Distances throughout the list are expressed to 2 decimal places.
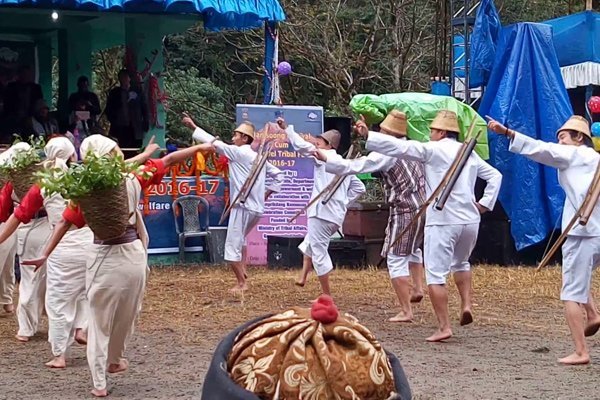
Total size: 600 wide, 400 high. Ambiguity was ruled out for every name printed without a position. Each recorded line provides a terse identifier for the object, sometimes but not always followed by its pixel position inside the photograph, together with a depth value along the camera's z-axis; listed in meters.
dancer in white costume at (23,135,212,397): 7.09
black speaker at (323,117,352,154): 16.75
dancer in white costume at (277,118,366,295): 11.13
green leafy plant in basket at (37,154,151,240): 6.82
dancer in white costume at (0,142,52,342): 9.26
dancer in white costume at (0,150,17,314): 8.95
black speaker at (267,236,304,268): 14.74
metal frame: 16.59
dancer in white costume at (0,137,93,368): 8.03
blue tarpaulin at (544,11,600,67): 16.33
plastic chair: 14.98
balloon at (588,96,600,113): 14.80
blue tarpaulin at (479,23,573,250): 15.45
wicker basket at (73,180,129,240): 6.92
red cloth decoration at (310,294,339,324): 3.37
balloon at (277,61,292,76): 15.75
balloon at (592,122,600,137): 14.16
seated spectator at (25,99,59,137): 16.03
